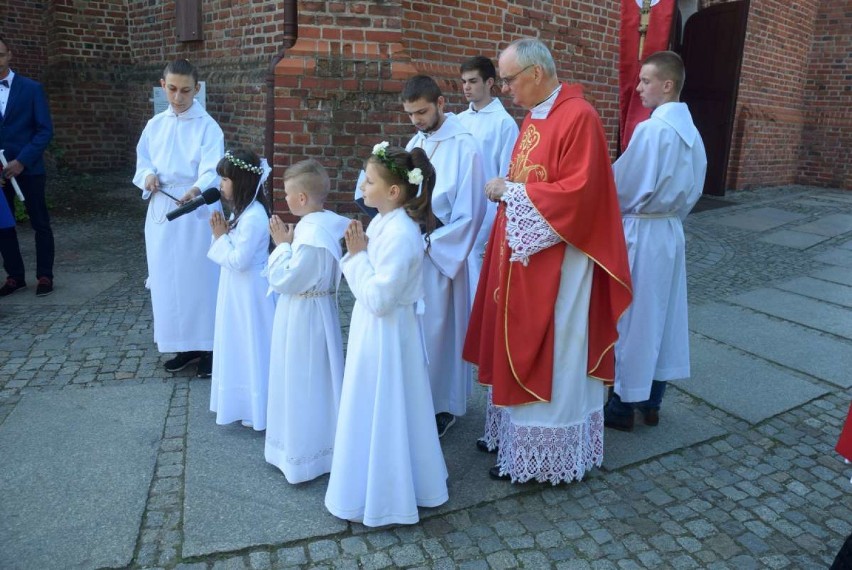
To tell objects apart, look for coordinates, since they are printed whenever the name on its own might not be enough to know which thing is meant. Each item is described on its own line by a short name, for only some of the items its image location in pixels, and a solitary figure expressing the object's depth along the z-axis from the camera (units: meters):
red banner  4.30
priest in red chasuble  2.80
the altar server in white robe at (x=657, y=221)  3.43
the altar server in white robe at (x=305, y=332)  2.92
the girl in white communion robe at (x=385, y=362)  2.65
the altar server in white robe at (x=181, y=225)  4.27
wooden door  10.02
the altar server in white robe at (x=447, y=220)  3.35
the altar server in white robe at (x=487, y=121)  4.41
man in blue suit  5.75
